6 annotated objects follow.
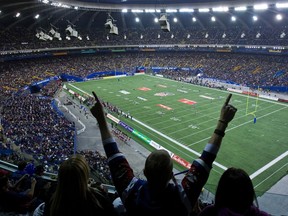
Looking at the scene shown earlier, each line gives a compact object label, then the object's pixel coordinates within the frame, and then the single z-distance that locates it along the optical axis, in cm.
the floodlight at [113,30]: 2278
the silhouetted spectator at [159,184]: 213
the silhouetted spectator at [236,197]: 220
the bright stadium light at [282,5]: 4494
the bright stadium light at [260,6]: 4678
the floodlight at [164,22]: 1969
